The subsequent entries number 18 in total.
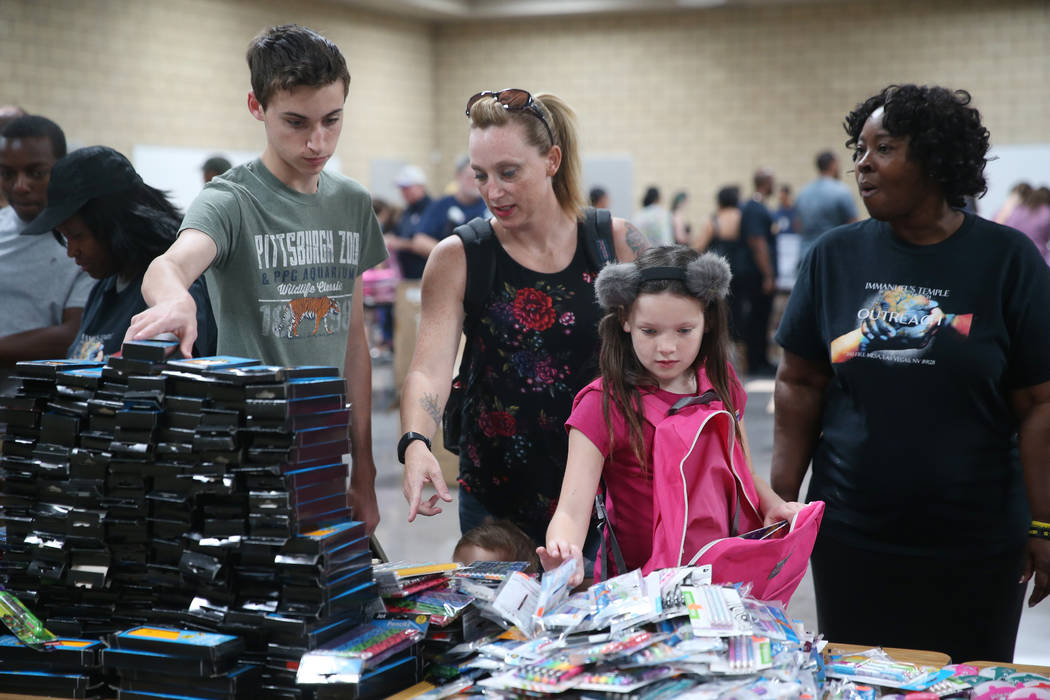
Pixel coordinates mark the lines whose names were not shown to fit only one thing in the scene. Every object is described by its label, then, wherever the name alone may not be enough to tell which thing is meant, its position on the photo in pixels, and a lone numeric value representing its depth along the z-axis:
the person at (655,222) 10.61
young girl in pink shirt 2.06
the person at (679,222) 11.72
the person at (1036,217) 9.88
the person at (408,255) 7.69
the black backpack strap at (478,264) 2.47
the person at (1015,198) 10.27
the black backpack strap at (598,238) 2.51
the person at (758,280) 10.86
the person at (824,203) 10.08
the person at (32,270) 3.25
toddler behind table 2.32
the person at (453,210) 8.16
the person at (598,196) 11.49
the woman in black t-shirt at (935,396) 2.32
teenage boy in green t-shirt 2.12
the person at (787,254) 11.29
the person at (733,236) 10.93
